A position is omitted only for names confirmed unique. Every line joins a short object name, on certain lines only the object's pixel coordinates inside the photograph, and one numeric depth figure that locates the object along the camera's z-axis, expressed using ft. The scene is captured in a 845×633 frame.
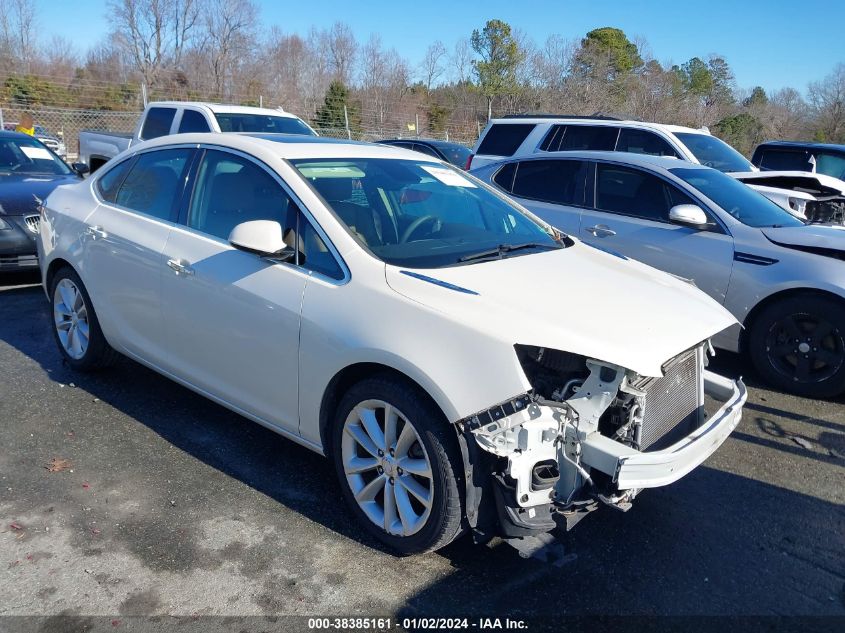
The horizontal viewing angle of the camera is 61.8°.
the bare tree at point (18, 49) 131.13
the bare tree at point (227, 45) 144.05
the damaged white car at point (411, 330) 9.10
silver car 16.75
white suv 29.89
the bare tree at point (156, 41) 141.79
